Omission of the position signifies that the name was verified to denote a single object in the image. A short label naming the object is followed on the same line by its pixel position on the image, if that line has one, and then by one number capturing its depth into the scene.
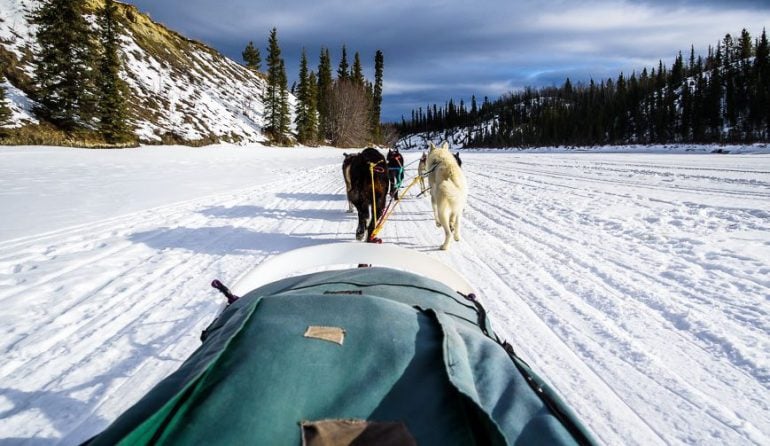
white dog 5.87
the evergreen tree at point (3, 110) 20.08
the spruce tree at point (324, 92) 63.03
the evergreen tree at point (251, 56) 73.00
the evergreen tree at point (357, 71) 75.29
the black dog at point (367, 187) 6.59
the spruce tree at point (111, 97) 25.28
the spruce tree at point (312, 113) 55.88
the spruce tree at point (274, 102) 50.09
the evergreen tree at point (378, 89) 79.75
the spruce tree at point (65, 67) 24.03
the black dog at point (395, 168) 11.00
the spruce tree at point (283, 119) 50.41
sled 0.97
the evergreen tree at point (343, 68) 75.39
